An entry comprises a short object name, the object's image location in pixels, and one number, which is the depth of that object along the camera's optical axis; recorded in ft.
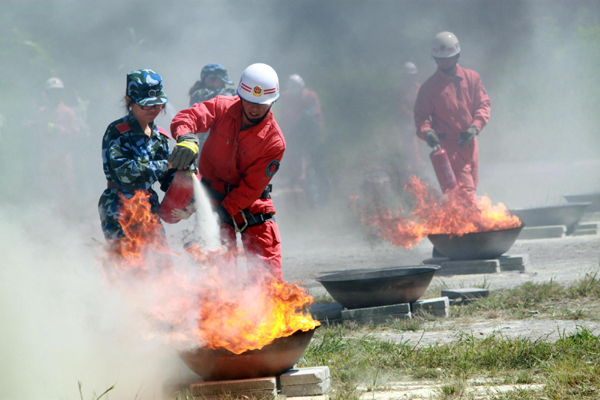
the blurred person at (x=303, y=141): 105.70
